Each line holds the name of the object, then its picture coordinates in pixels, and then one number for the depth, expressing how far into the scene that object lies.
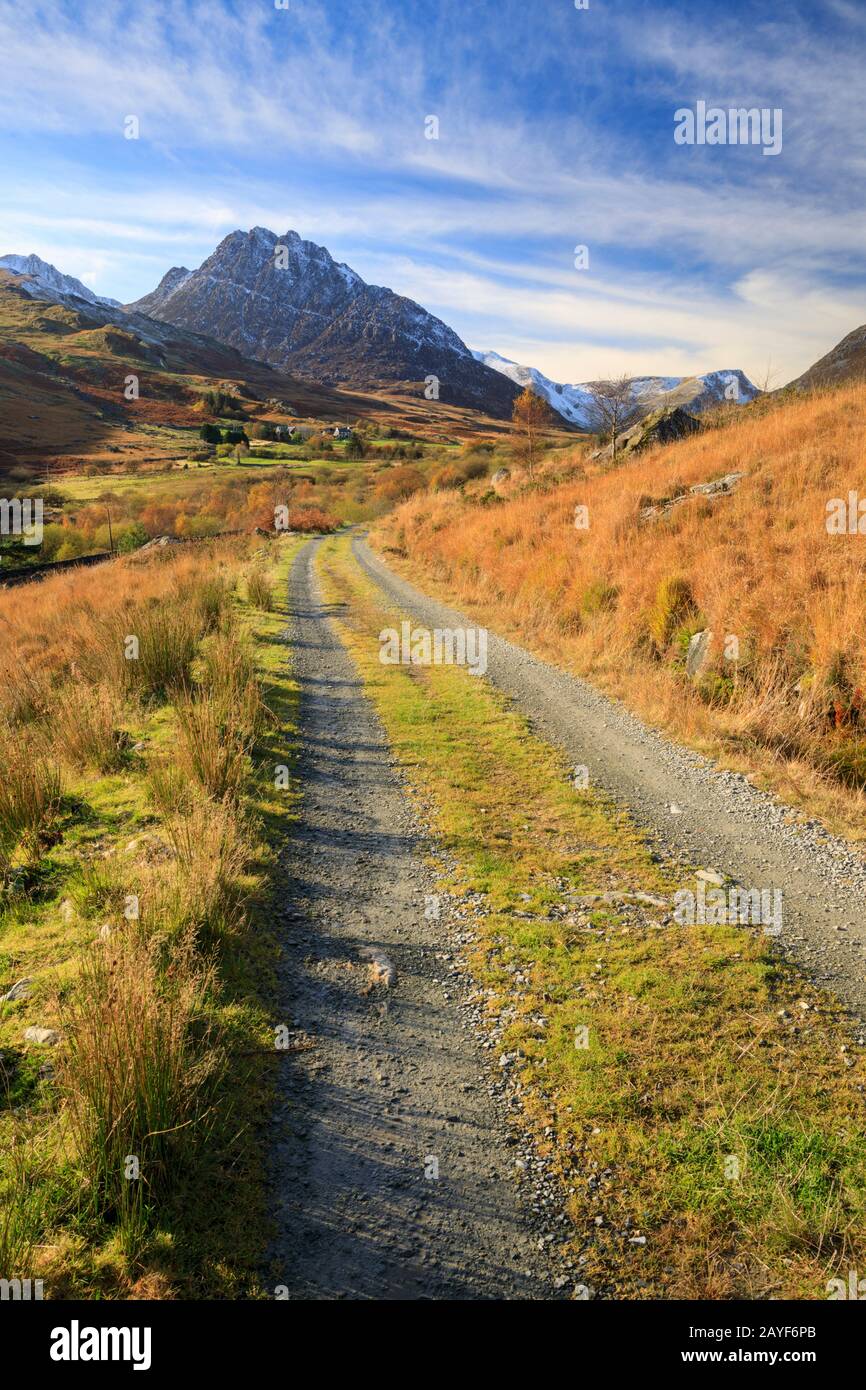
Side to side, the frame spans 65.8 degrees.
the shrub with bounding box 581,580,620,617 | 12.86
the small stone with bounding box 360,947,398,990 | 4.41
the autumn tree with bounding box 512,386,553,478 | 40.16
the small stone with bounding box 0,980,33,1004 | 4.08
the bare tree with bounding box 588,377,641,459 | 28.91
